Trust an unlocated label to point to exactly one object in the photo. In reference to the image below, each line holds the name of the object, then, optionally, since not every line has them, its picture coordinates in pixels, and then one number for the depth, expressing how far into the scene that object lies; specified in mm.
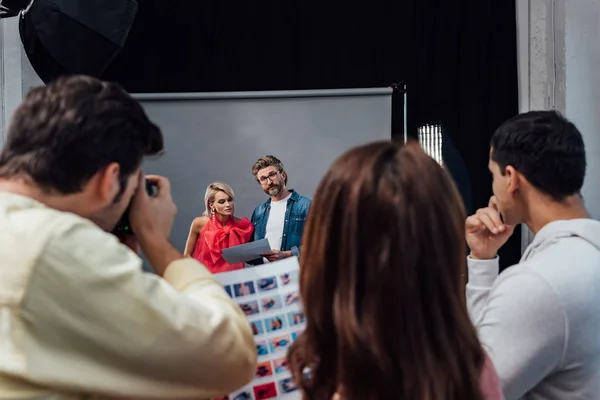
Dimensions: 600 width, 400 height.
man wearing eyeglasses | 4031
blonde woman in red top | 4129
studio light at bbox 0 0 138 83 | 2059
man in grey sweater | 991
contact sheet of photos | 948
